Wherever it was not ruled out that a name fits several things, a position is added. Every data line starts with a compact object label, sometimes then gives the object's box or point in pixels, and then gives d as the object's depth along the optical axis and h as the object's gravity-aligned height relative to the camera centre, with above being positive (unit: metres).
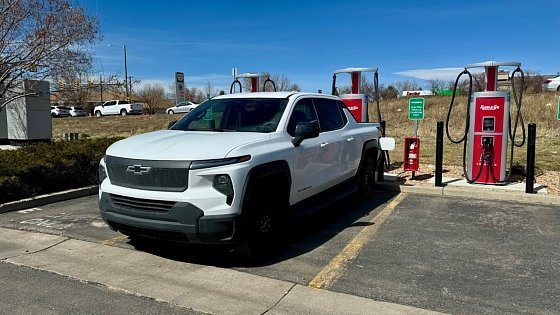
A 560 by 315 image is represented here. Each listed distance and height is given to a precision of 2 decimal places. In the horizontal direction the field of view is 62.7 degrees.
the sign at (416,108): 9.72 +0.11
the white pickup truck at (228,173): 4.21 -0.57
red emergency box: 9.23 -0.84
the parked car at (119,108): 46.00 +0.84
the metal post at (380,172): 8.74 -1.13
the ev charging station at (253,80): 10.88 +0.85
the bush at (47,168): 7.17 -0.85
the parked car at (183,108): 44.41 +0.75
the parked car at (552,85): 30.98 +1.82
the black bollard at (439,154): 8.37 -0.76
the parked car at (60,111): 51.44 +0.70
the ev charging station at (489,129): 8.18 -0.31
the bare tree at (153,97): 72.31 +3.15
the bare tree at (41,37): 10.88 +1.94
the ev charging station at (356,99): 9.91 +0.32
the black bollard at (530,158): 7.59 -0.77
